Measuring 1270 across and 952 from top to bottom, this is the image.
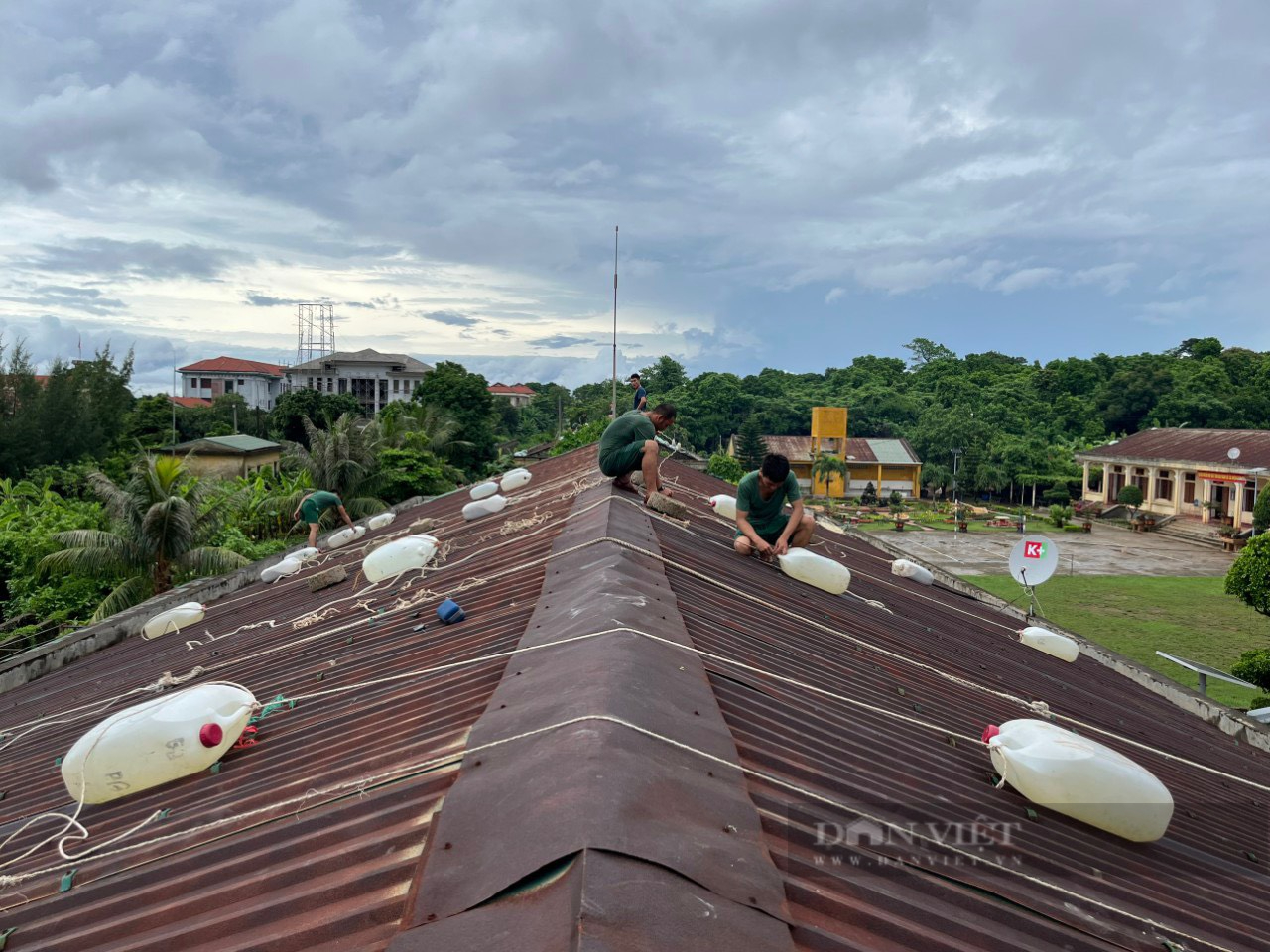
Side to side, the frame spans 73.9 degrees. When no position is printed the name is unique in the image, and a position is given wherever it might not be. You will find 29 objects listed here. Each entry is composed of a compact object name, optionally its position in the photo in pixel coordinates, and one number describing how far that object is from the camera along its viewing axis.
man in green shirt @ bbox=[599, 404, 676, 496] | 8.52
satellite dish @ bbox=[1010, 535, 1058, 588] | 11.30
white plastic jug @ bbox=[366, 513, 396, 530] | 13.95
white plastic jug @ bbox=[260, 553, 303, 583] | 11.38
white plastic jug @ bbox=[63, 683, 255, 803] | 4.14
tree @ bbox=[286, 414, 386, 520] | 26.14
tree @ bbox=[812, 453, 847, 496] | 57.69
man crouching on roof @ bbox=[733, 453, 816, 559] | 7.71
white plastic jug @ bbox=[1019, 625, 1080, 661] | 9.17
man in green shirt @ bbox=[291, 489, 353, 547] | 16.02
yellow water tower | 61.94
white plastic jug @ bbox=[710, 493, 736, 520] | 10.12
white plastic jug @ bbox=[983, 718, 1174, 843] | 4.05
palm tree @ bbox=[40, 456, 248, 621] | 18.09
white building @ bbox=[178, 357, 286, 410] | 90.56
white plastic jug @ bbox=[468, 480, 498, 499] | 13.64
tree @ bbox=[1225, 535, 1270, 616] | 17.67
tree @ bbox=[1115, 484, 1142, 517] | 51.78
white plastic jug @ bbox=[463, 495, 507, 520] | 11.09
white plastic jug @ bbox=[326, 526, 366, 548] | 12.79
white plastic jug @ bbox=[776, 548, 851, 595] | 7.77
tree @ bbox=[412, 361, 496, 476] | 45.91
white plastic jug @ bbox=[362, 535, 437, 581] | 7.96
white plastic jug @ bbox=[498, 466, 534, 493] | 13.62
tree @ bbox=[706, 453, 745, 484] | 50.03
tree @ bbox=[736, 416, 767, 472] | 60.12
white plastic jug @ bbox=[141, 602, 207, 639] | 9.91
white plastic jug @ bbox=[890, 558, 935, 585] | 10.56
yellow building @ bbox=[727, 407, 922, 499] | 62.00
